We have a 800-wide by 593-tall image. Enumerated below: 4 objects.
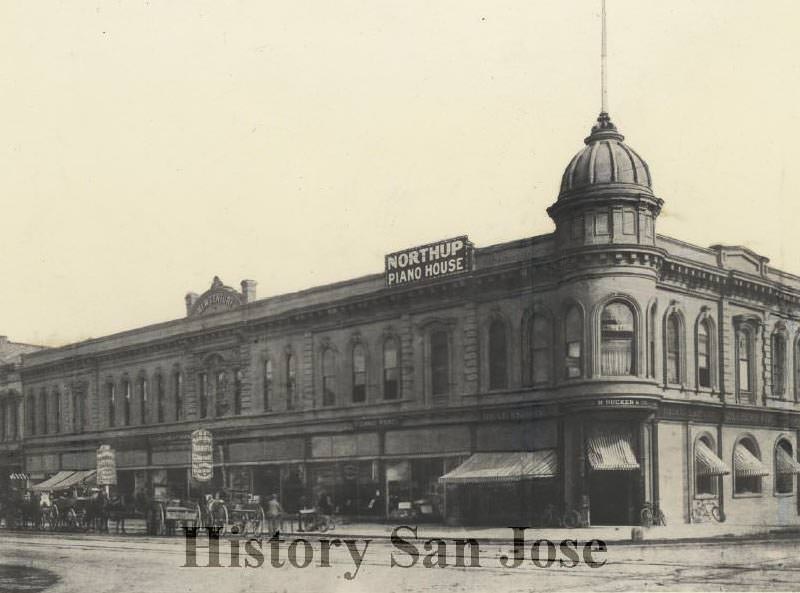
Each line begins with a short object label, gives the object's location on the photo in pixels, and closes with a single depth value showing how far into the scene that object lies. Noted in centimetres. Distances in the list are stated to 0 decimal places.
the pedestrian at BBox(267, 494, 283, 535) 2897
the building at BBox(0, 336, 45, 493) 4588
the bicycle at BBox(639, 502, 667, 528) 2716
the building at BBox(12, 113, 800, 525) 2747
